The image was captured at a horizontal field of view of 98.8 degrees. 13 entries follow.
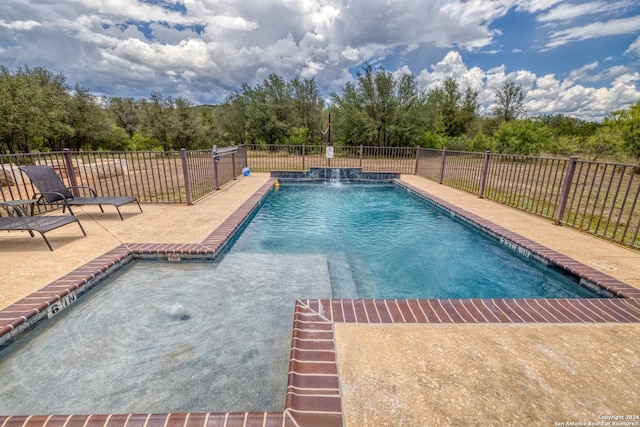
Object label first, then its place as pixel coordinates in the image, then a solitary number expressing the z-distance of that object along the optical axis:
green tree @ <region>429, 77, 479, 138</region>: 25.75
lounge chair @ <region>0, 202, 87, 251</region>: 3.10
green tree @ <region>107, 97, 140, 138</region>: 29.75
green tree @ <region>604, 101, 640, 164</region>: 14.80
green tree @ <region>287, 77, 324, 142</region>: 23.64
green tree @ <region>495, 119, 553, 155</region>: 15.65
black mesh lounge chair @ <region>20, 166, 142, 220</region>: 4.07
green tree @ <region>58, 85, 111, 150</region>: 19.19
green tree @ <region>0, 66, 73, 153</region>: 13.48
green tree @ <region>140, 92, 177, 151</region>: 22.66
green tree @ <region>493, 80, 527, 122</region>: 25.33
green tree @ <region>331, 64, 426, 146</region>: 18.11
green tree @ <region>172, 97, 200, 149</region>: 23.12
